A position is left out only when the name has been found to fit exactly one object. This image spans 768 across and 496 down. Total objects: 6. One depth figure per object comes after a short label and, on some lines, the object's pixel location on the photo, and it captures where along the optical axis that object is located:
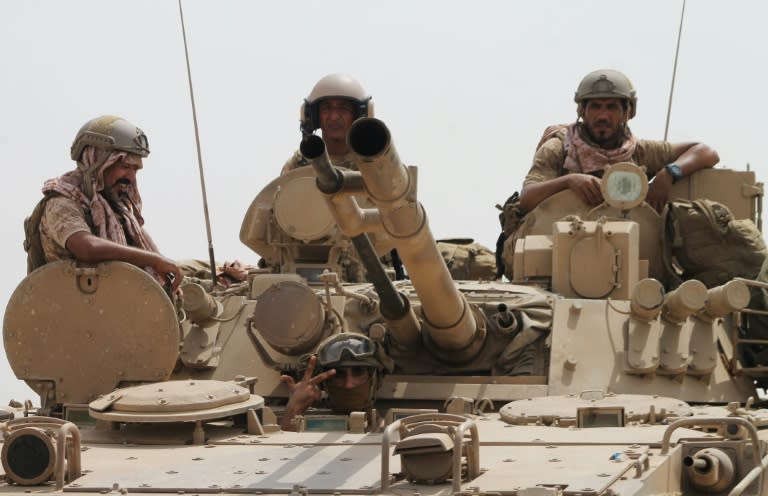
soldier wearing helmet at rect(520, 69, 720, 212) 16.50
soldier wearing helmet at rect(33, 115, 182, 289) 12.67
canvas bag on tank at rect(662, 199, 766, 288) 15.48
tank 9.84
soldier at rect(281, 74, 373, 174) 15.43
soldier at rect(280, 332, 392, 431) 12.48
